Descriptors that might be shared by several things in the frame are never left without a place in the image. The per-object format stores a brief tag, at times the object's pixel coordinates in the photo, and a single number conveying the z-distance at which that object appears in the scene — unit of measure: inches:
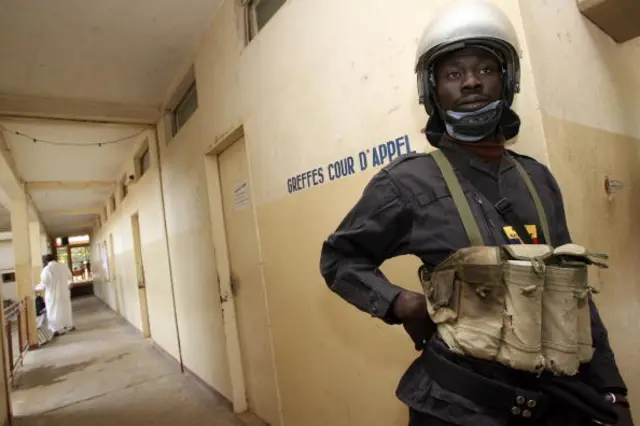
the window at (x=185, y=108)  130.7
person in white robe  286.4
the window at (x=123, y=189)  263.4
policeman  29.0
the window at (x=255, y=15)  86.5
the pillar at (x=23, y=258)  242.4
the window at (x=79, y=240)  697.6
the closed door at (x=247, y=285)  101.8
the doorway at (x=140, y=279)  236.8
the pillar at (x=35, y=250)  348.2
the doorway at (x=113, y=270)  348.8
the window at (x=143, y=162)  195.5
